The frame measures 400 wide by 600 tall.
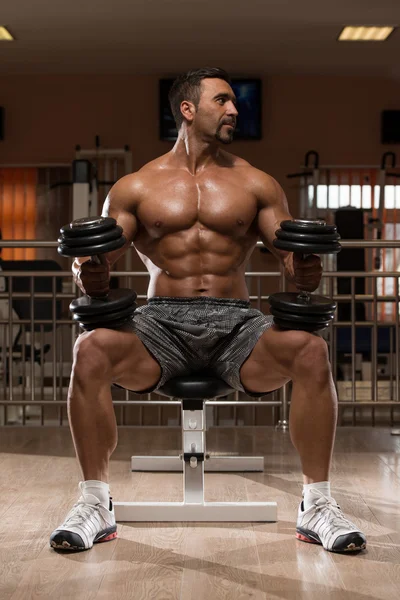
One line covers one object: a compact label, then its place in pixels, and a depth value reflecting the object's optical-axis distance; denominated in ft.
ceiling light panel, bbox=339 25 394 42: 22.77
